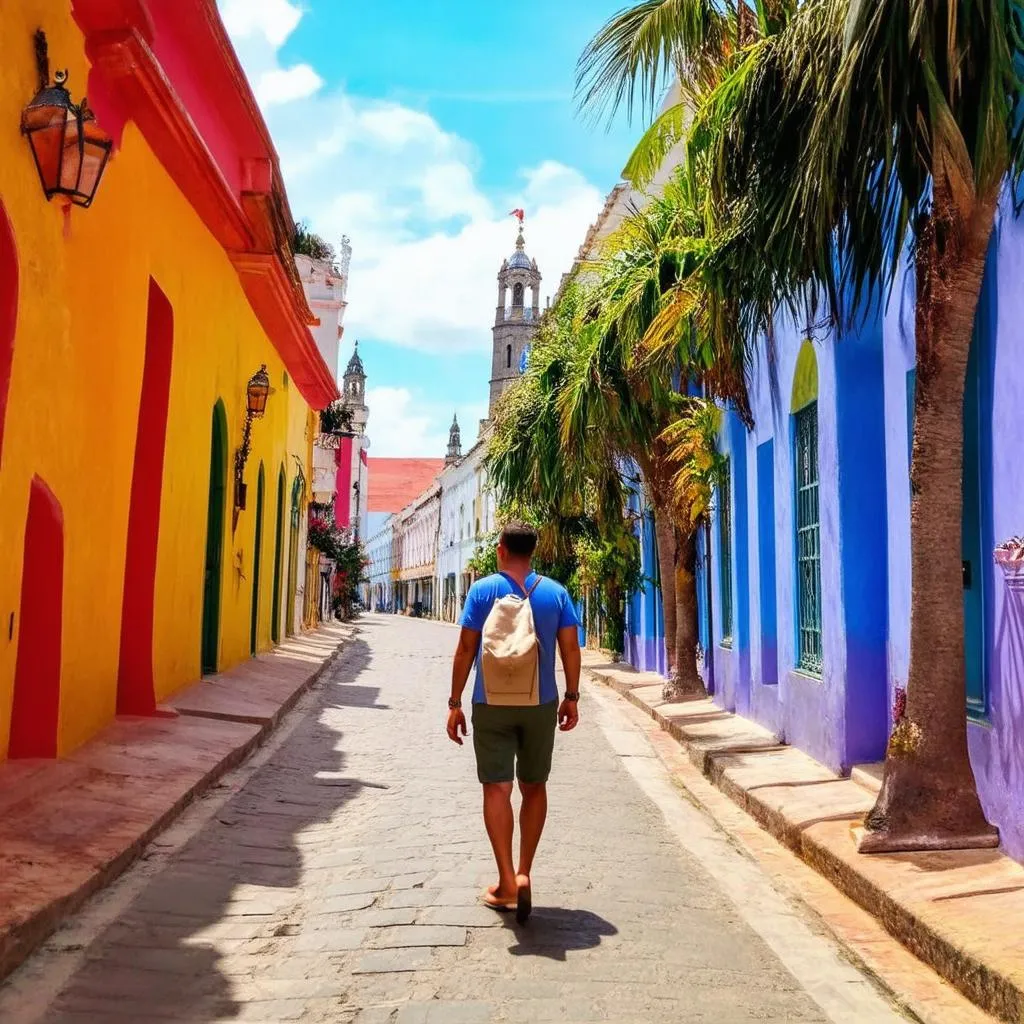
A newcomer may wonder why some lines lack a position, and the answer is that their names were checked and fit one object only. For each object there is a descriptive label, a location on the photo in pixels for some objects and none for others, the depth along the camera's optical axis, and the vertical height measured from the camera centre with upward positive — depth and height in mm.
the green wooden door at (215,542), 13992 +1094
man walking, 5199 -190
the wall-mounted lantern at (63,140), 6656 +2713
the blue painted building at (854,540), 6055 +753
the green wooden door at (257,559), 17500 +1122
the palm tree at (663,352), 10523 +2745
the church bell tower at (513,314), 75812 +20155
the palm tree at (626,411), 13656 +2652
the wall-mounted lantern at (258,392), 14742 +2934
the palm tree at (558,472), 17188 +2403
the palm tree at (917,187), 5473 +2199
